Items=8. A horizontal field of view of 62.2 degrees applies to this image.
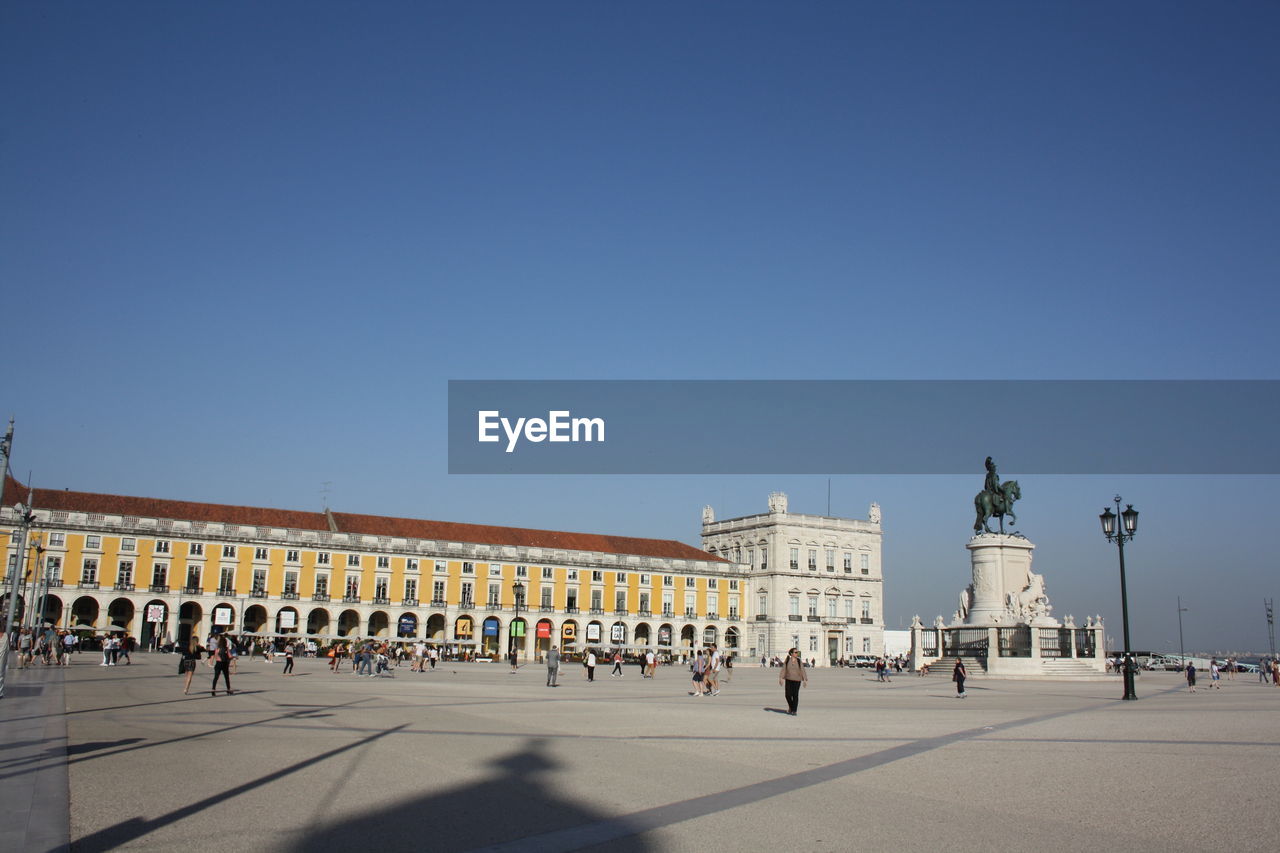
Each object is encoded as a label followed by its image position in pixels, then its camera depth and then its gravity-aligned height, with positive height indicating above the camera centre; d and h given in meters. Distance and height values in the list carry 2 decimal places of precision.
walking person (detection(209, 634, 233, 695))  23.03 -1.46
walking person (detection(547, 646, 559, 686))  32.78 -2.11
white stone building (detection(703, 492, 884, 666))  96.94 +1.93
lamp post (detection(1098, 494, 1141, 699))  29.41 +2.05
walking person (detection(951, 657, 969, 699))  29.28 -1.95
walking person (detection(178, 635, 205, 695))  23.94 -1.57
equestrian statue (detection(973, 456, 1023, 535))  51.29 +5.00
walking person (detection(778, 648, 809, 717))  20.25 -1.45
